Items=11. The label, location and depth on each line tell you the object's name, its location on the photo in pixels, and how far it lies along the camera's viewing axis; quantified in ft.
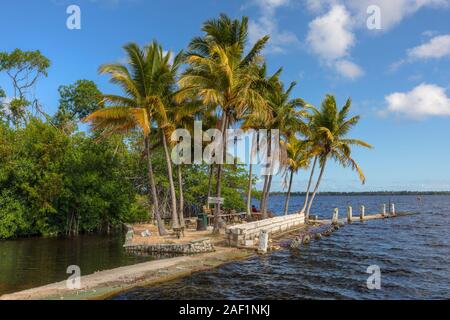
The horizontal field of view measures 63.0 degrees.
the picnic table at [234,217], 100.06
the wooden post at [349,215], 135.54
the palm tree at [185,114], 72.59
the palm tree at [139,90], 67.26
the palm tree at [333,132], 110.11
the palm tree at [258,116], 76.27
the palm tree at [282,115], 93.15
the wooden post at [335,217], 120.49
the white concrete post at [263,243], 63.26
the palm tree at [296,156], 114.11
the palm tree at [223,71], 68.08
